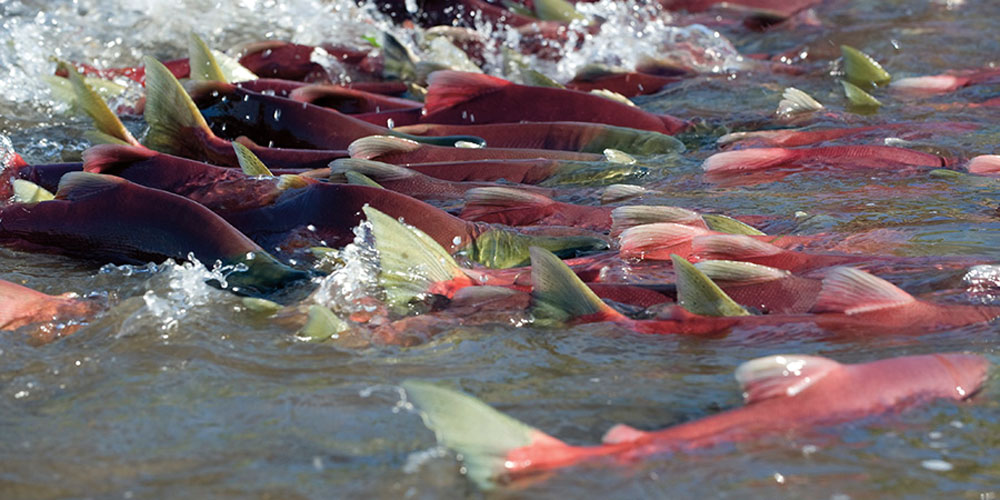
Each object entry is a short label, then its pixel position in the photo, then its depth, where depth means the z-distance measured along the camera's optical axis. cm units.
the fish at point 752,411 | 402
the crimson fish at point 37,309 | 582
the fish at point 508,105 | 984
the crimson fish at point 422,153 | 824
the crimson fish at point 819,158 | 865
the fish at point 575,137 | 924
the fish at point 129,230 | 645
